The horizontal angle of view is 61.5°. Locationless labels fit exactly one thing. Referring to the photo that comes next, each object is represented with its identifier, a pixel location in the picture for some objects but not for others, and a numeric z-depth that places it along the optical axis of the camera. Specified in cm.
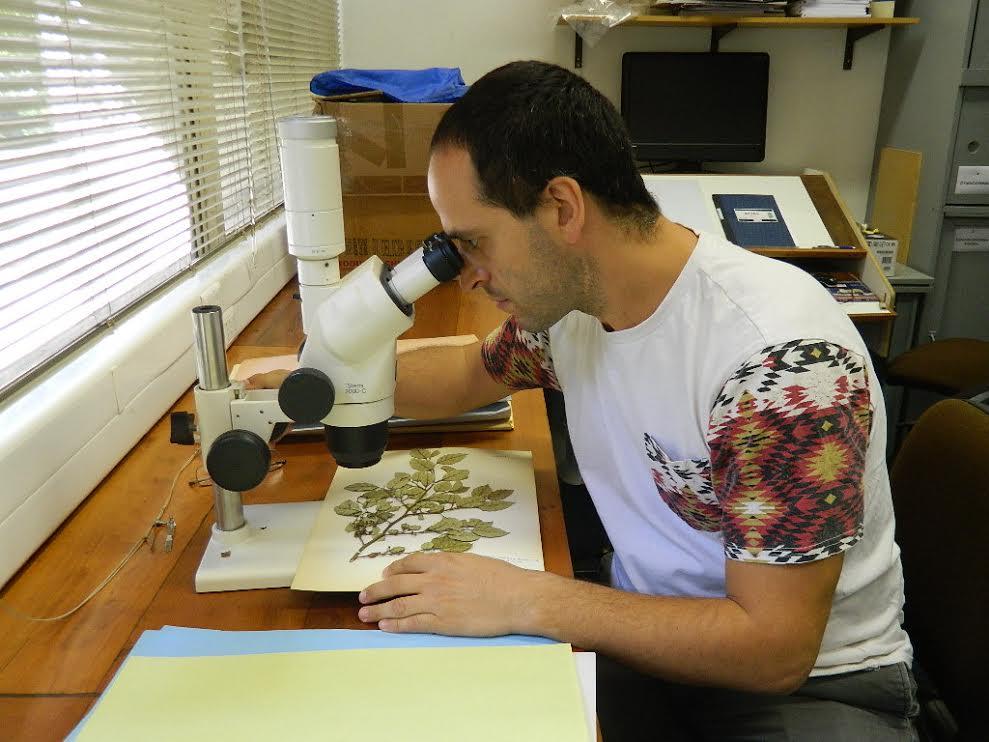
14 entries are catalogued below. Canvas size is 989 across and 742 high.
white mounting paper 93
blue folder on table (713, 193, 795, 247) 265
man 83
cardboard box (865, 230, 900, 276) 277
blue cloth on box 213
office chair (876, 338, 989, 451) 233
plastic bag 272
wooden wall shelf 262
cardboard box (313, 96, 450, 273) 207
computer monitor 289
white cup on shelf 270
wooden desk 78
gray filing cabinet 267
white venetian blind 109
